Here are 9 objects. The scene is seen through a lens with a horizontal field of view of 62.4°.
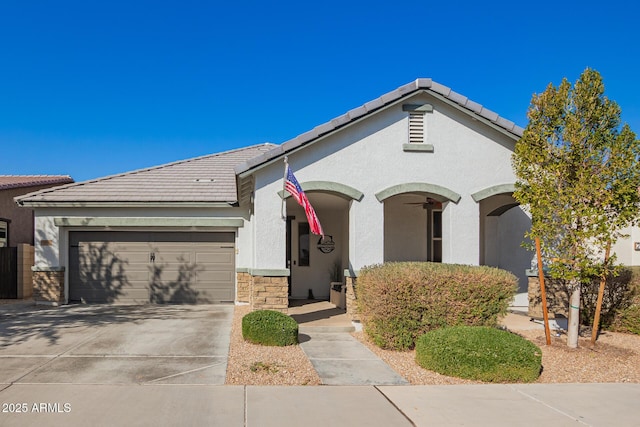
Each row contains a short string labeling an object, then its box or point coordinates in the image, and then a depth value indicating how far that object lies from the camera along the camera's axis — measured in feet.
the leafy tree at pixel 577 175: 29.86
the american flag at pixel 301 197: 35.01
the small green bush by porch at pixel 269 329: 30.89
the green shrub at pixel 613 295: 36.91
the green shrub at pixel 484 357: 24.79
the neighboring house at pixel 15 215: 70.44
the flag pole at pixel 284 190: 36.50
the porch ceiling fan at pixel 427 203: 48.06
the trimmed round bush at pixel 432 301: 30.30
